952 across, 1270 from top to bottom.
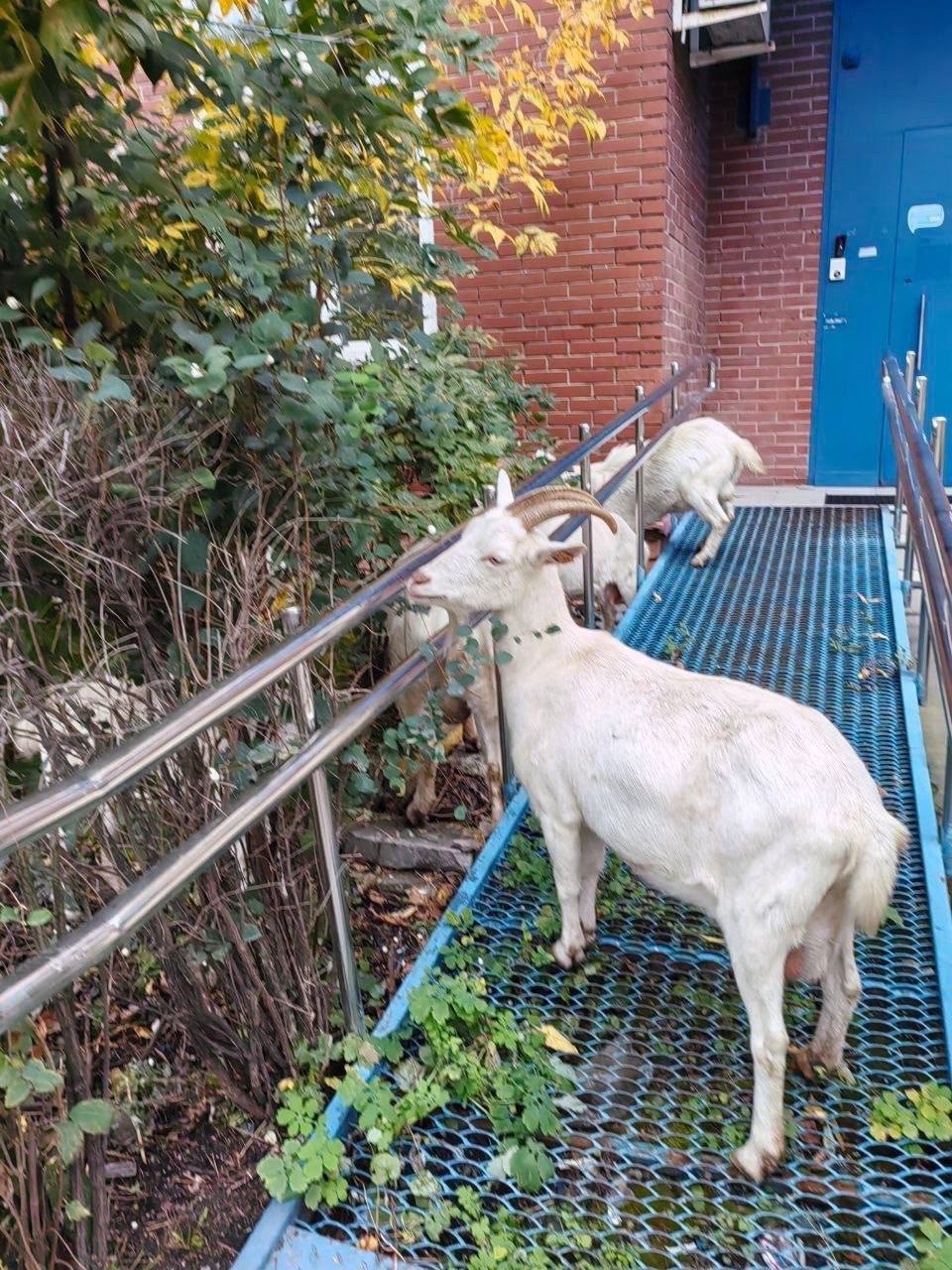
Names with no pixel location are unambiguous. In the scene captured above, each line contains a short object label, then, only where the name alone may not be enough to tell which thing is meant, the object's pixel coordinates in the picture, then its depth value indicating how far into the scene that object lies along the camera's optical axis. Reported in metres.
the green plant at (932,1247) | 1.65
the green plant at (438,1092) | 1.90
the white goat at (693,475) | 5.61
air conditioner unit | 5.69
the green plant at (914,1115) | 1.96
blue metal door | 7.04
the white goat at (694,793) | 1.87
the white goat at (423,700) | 3.32
